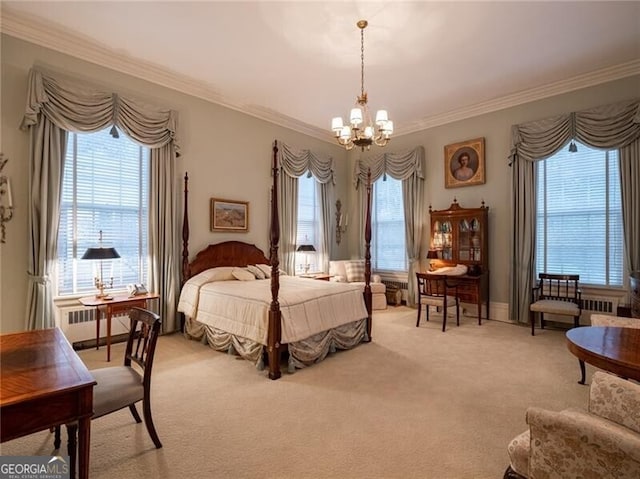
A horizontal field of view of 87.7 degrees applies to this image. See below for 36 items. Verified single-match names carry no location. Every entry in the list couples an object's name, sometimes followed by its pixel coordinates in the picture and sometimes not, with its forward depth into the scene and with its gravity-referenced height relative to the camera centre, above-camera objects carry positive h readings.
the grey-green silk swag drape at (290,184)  6.06 +1.09
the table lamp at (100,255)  3.58 -0.14
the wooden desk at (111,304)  3.65 -0.69
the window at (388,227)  6.78 +0.35
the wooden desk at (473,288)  5.25 -0.71
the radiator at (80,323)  3.83 -0.96
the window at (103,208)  3.90 +0.43
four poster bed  3.30 -0.75
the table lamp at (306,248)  6.16 -0.10
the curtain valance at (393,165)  6.31 +1.58
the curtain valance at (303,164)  6.06 +1.54
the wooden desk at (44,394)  1.19 -0.56
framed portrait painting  5.65 +1.40
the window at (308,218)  6.55 +0.50
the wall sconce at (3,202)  3.40 +0.43
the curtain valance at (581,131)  4.27 +1.58
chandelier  3.59 +1.28
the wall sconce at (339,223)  7.25 +0.45
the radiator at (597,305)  4.50 -0.84
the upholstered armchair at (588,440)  1.12 -0.72
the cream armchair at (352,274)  6.38 -0.61
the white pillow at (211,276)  4.43 -0.45
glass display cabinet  5.36 -0.04
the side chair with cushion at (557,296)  4.36 -0.76
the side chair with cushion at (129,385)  1.83 -0.86
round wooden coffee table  1.69 -0.59
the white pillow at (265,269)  5.13 -0.41
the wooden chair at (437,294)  4.84 -0.79
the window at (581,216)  4.54 +0.40
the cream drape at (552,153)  4.25 +1.19
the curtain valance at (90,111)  3.50 +1.55
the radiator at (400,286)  6.66 -0.87
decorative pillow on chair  6.59 -0.55
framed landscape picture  5.20 +0.45
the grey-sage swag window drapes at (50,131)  3.51 +1.26
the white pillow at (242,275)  4.77 -0.46
